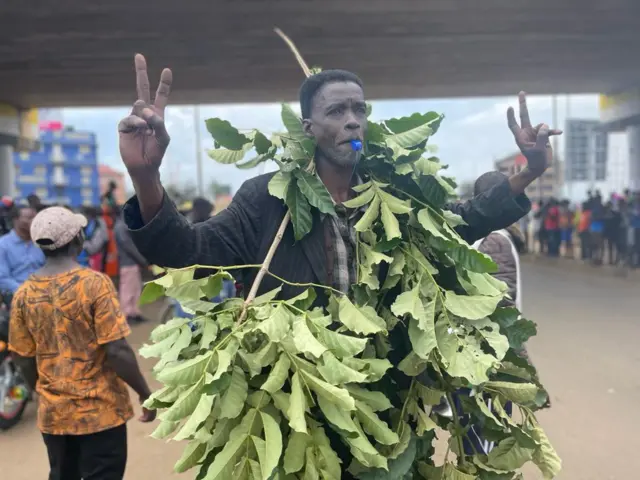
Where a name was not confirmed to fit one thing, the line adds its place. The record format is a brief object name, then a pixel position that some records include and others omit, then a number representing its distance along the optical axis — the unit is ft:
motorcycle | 15.67
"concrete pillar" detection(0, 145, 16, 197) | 53.47
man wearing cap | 8.68
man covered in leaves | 5.25
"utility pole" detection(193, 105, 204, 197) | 102.34
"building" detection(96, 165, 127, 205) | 208.72
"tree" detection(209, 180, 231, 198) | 189.47
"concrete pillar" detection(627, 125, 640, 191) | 52.80
